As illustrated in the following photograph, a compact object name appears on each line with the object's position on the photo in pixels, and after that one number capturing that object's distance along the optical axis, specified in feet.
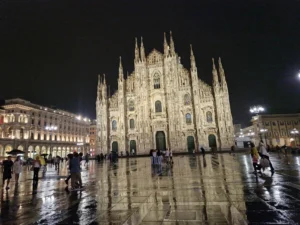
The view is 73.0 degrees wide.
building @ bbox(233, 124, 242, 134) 342.17
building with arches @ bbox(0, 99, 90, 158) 164.14
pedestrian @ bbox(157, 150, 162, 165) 54.24
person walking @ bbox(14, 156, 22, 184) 36.01
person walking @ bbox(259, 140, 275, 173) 30.59
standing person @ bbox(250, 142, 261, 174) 31.67
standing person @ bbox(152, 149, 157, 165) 55.04
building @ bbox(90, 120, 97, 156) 293.27
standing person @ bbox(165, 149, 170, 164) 58.44
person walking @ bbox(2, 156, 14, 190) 32.53
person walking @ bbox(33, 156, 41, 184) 32.66
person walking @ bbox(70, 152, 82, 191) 27.27
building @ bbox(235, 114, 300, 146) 208.74
